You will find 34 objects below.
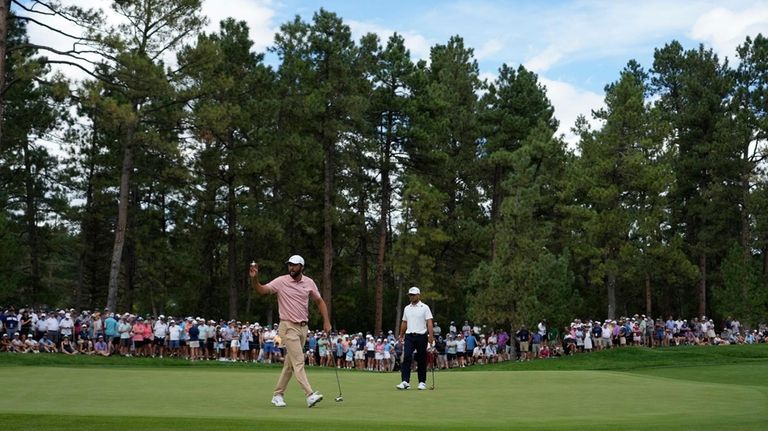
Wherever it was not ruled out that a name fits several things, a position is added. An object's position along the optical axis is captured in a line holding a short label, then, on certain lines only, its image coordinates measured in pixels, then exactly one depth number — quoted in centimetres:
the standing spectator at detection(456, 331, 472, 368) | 4281
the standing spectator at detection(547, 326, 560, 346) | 4788
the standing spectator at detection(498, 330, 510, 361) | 4506
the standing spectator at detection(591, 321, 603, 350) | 4428
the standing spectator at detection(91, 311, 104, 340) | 3491
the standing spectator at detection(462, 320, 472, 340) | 4332
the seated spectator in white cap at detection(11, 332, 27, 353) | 3272
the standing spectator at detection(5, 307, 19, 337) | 3322
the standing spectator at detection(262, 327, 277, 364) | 3725
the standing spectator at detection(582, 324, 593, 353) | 4319
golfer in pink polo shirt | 1258
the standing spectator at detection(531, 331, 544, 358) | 4431
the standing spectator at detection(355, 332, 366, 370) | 4094
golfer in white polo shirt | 1633
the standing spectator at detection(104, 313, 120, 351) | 3447
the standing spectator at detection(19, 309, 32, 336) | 3390
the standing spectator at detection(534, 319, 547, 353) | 4473
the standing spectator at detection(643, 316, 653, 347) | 4867
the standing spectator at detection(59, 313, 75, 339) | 3453
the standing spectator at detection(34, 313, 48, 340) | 3409
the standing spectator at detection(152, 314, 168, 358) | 3569
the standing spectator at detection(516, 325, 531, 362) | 4391
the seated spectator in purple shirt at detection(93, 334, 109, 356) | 3428
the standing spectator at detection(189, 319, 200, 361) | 3603
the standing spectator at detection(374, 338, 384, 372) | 4053
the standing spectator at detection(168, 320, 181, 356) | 3578
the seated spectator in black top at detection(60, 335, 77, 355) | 3428
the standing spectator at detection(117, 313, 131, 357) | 3478
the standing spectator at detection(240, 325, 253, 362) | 3784
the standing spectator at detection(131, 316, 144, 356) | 3488
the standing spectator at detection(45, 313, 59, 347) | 3412
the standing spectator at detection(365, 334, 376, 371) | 4066
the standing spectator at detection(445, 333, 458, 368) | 4294
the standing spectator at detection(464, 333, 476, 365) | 4281
